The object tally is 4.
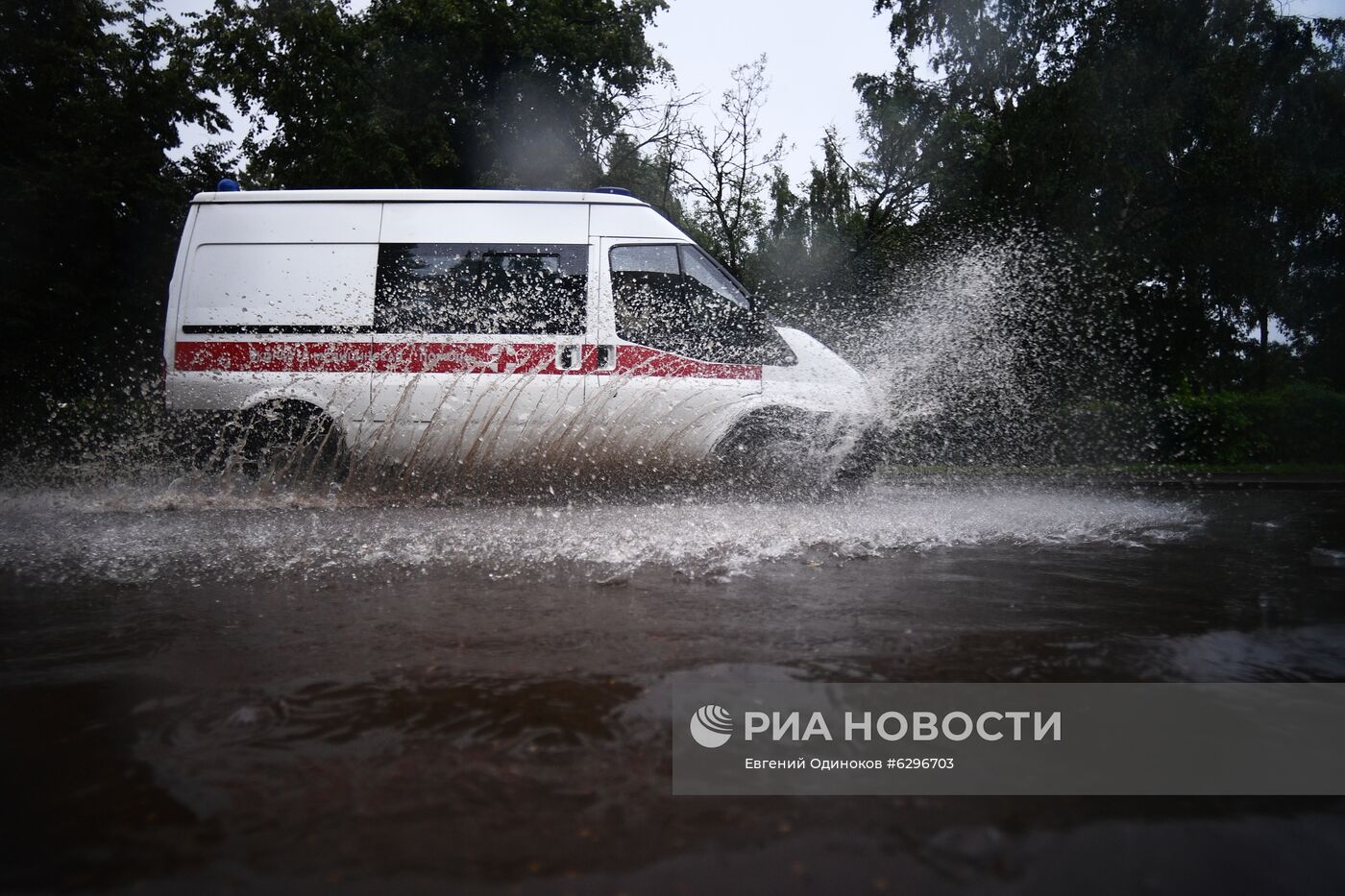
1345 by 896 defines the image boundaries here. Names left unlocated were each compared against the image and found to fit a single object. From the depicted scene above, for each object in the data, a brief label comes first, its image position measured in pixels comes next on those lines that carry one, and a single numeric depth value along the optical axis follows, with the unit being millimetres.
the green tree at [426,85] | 18312
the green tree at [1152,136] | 16219
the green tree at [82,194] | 14805
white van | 5832
